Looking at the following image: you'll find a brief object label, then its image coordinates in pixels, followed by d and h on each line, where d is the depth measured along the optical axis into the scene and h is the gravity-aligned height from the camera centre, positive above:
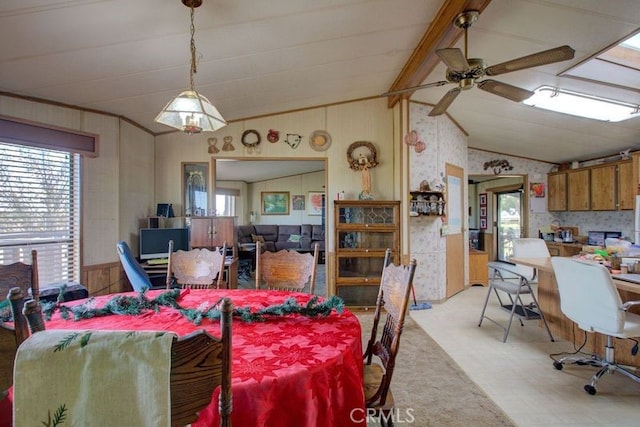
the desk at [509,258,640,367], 2.59 -1.00
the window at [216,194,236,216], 8.90 +0.38
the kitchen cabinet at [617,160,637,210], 4.59 +0.45
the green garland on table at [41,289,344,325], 1.50 -0.45
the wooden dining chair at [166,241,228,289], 2.41 -0.37
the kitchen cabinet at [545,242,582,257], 5.40 -0.54
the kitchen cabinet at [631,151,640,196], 4.30 +0.63
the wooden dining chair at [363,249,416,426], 1.39 -0.58
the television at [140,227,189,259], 3.87 -0.28
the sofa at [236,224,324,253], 8.73 -0.48
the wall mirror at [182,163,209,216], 4.49 +0.45
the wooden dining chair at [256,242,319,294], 2.31 -0.37
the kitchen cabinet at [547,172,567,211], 5.78 +0.48
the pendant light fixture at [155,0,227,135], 1.89 +0.64
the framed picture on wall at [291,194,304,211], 9.45 +0.43
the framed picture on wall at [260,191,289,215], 9.45 +0.46
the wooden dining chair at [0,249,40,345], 1.78 -0.34
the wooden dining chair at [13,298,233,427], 0.68 -0.34
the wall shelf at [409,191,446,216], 4.34 +0.20
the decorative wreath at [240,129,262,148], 4.50 +1.12
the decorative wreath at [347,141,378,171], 4.46 +0.84
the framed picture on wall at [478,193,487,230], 8.71 +0.20
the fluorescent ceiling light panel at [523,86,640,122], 3.39 +1.25
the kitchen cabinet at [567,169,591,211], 5.33 +0.47
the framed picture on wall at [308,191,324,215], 9.35 +0.43
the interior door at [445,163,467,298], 4.79 -0.21
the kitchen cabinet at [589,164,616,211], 4.91 +0.46
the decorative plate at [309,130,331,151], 4.52 +1.09
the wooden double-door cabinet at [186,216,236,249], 4.10 -0.18
